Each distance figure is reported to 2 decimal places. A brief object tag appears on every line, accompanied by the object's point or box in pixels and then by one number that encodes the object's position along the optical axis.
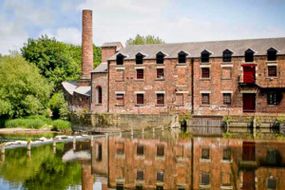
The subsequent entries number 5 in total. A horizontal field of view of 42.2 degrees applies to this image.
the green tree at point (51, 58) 47.37
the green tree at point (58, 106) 39.45
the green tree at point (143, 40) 69.56
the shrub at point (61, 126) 35.75
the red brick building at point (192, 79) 35.48
